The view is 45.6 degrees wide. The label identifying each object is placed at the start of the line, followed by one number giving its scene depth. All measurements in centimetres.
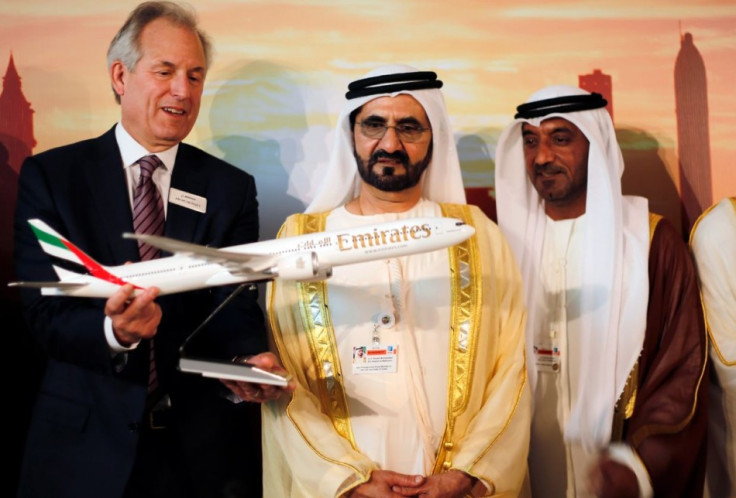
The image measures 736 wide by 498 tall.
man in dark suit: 305
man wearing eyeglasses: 306
